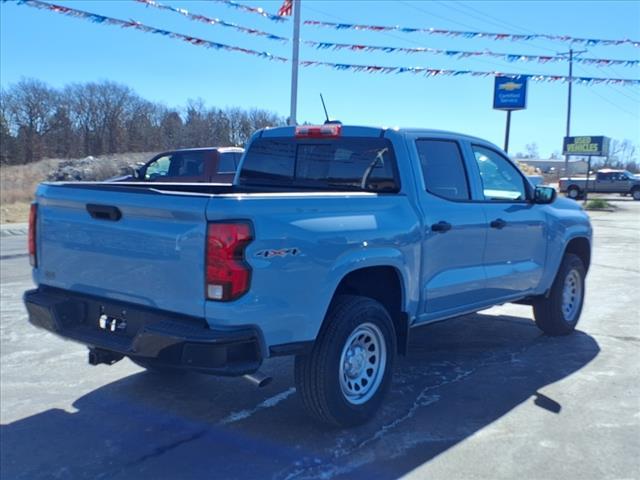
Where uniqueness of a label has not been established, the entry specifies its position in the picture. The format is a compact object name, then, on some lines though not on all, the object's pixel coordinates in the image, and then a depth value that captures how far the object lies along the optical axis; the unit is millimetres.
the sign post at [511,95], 26156
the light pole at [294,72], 16797
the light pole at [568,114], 51406
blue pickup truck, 3508
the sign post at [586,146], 41938
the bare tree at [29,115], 64750
